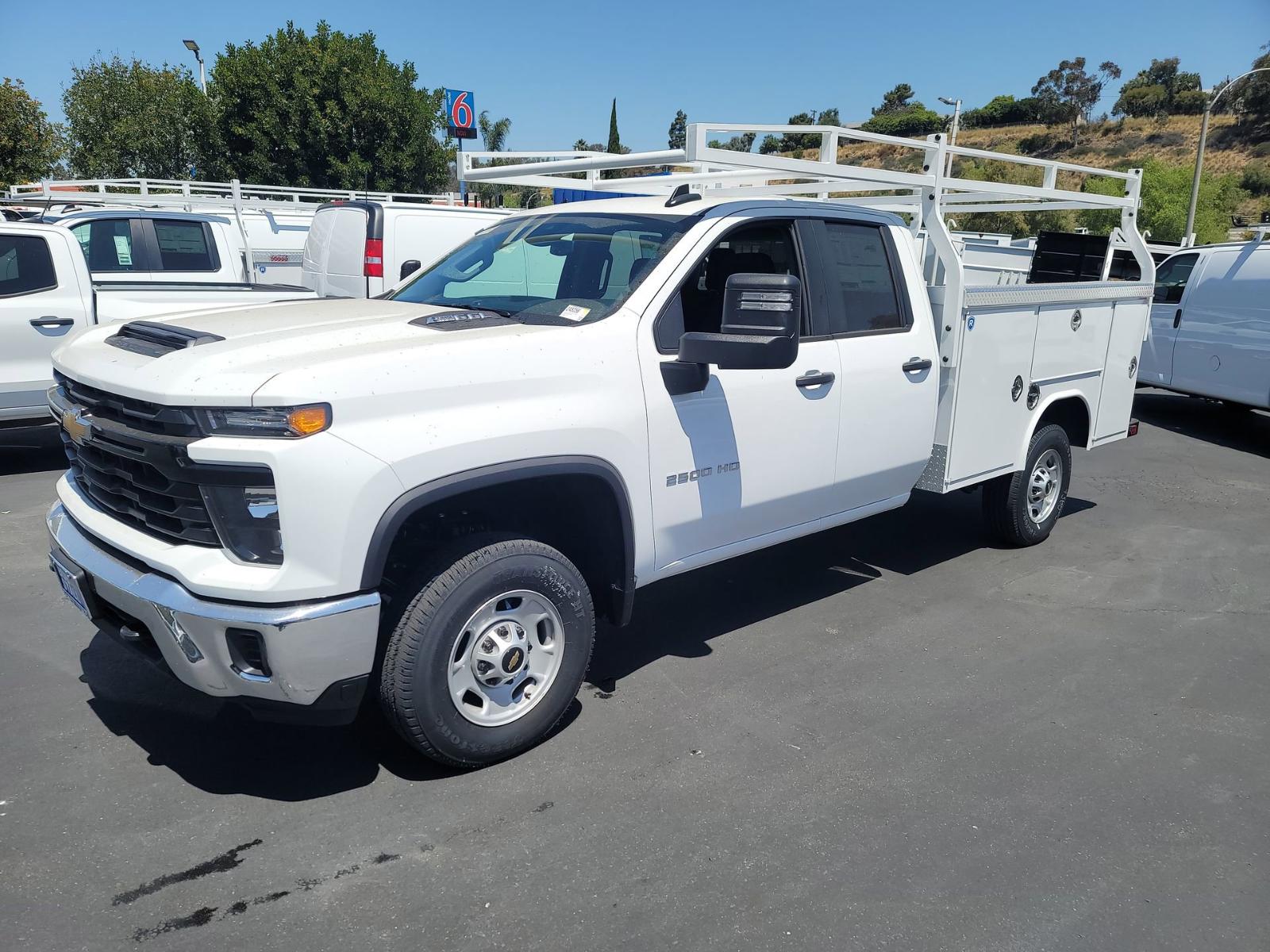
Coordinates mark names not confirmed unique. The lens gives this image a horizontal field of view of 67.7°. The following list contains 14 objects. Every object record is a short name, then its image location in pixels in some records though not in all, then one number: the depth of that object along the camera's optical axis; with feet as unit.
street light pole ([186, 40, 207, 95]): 101.50
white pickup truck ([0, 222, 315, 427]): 23.53
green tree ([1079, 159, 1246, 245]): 97.91
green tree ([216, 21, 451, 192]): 102.94
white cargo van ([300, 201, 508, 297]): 32.86
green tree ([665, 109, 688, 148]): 203.72
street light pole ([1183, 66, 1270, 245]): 78.59
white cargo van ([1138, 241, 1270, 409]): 31.09
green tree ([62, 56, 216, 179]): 105.70
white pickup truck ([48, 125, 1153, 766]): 9.31
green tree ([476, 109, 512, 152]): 219.82
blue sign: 56.65
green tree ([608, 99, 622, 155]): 184.03
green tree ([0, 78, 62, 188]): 87.76
